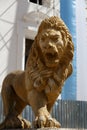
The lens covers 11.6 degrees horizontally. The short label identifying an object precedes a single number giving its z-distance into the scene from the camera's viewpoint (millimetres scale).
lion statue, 3391
